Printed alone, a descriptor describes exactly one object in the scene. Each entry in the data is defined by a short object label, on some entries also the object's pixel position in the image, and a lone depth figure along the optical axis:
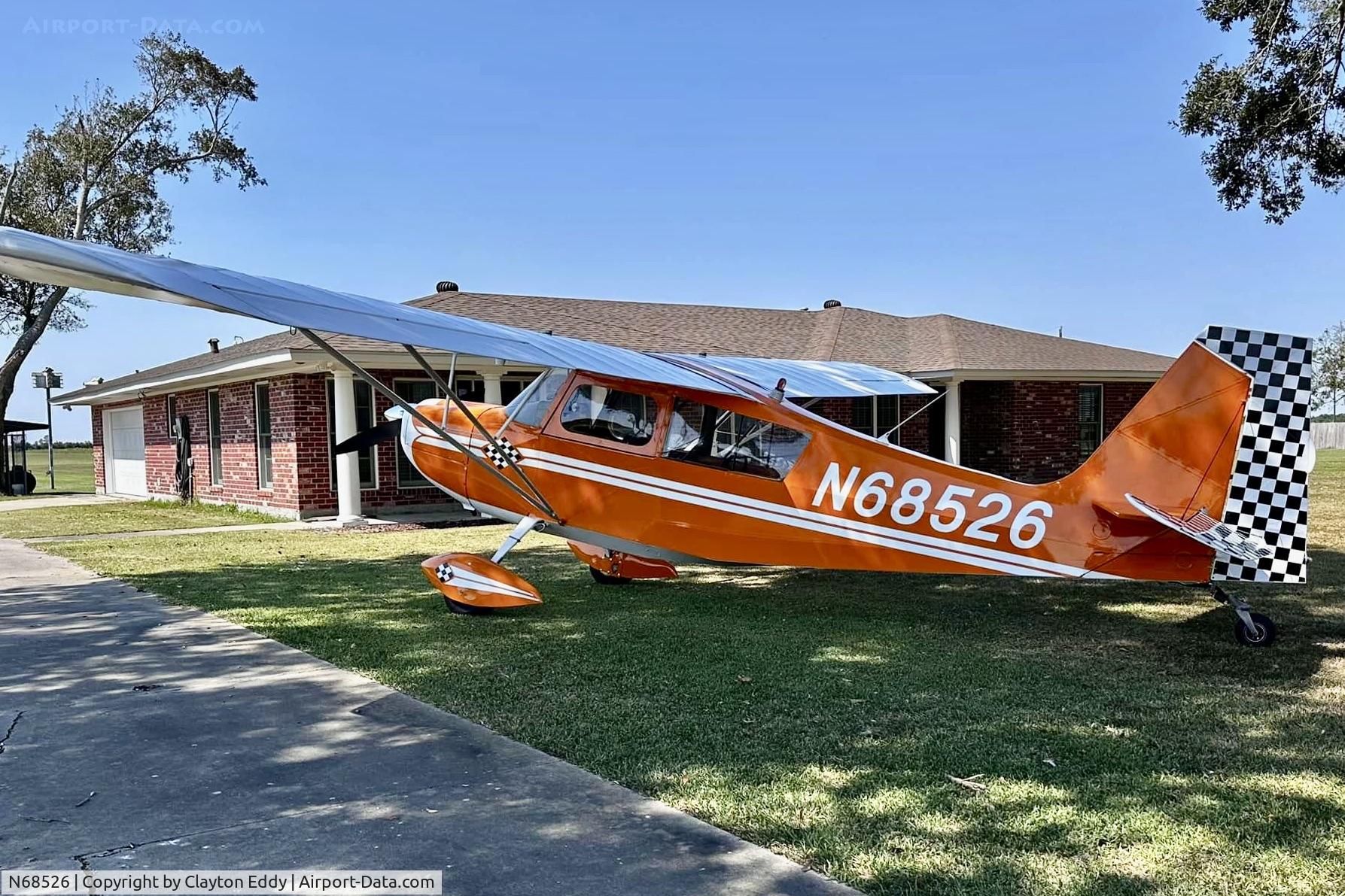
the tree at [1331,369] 72.00
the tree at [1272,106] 10.93
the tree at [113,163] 26.64
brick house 16.27
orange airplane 5.86
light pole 33.56
